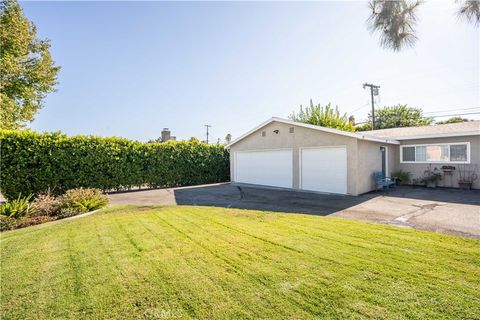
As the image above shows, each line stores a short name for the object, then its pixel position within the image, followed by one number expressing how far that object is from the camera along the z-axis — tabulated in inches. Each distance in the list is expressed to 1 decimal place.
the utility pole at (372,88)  1041.5
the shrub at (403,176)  550.9
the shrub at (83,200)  300.0
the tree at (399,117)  1390.3
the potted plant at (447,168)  490.6
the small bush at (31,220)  254.2
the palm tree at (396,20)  171.3
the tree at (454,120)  1278.3
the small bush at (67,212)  287.3
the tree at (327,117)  908.0
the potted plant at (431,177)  508.1
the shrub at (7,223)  245.0
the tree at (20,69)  639.8
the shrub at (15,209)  264.4
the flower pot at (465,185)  469.7
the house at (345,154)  438.0
